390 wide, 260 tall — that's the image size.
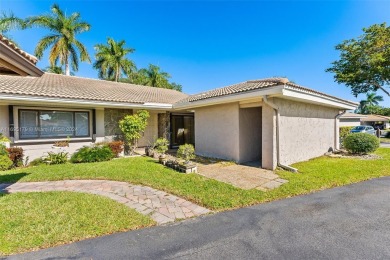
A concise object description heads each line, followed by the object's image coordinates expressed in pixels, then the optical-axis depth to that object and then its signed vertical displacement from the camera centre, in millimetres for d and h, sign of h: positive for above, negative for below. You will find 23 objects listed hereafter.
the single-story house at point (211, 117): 8016 +564
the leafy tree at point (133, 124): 10883 +221
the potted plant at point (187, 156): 7652 -1290
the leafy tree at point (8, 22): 13547 +7876
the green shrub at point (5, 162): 7938 -1448
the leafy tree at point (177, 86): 46938 +10615
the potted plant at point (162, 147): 9562 -1018
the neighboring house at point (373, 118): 35894 +1462
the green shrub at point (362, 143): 10562 -994
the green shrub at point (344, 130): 17445 -409
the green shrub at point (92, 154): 9688 -1388
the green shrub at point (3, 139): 8096 -437
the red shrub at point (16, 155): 8414 -1206
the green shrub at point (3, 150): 8023 -917
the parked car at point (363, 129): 22688 -404
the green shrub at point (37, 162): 9148 -1640
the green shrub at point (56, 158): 9258 -1471
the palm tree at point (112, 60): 28219 +10612
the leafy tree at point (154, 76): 35156 +9871
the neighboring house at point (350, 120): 26672 +874
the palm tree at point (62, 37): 21344 +10930
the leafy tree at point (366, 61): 18625 +6992
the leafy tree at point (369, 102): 60847 +7835
